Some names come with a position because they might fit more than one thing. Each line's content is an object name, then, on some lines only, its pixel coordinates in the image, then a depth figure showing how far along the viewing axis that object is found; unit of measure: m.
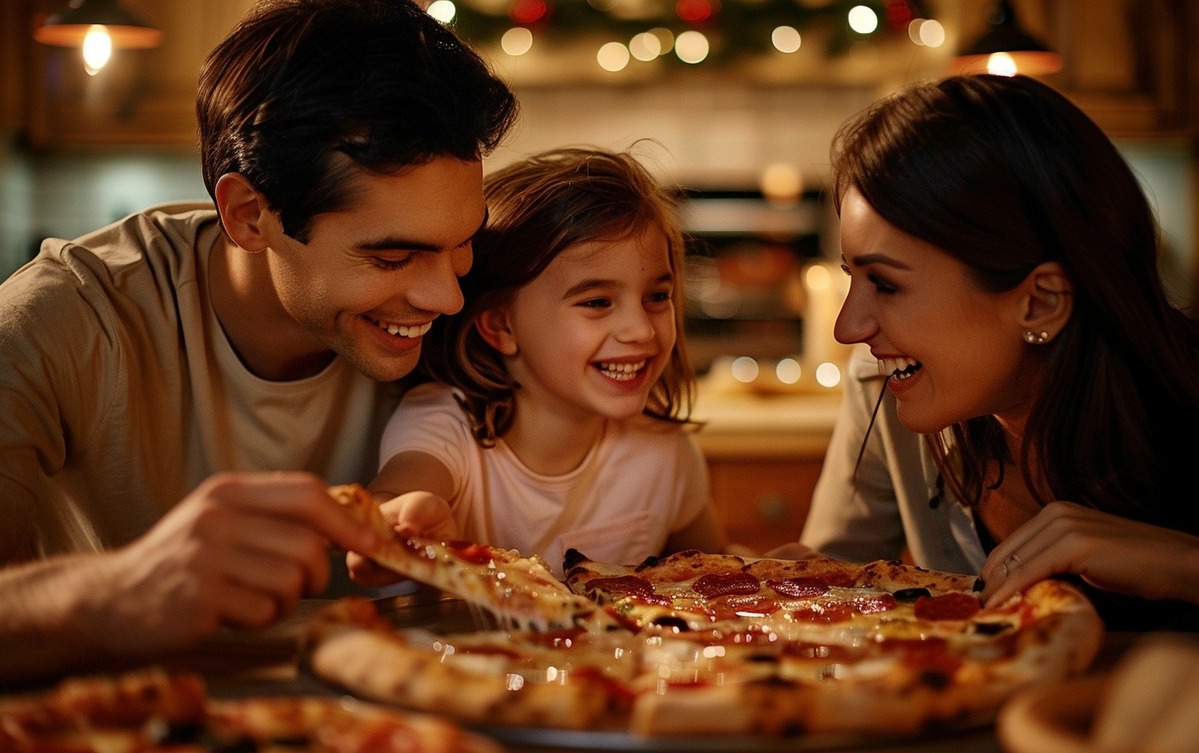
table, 1.01
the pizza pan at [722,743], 1.00
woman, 1.76
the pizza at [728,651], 1.04
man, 1.83
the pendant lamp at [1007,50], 3.49
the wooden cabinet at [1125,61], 4.79
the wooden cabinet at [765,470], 4.06
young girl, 2.17
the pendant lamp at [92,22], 3.28
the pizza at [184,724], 0.93
